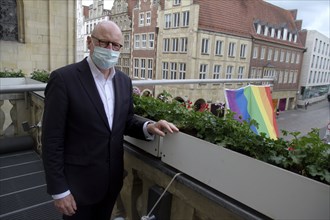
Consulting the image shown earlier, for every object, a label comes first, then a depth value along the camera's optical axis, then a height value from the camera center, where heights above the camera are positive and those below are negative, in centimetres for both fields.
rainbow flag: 283 -38
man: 95 -26
